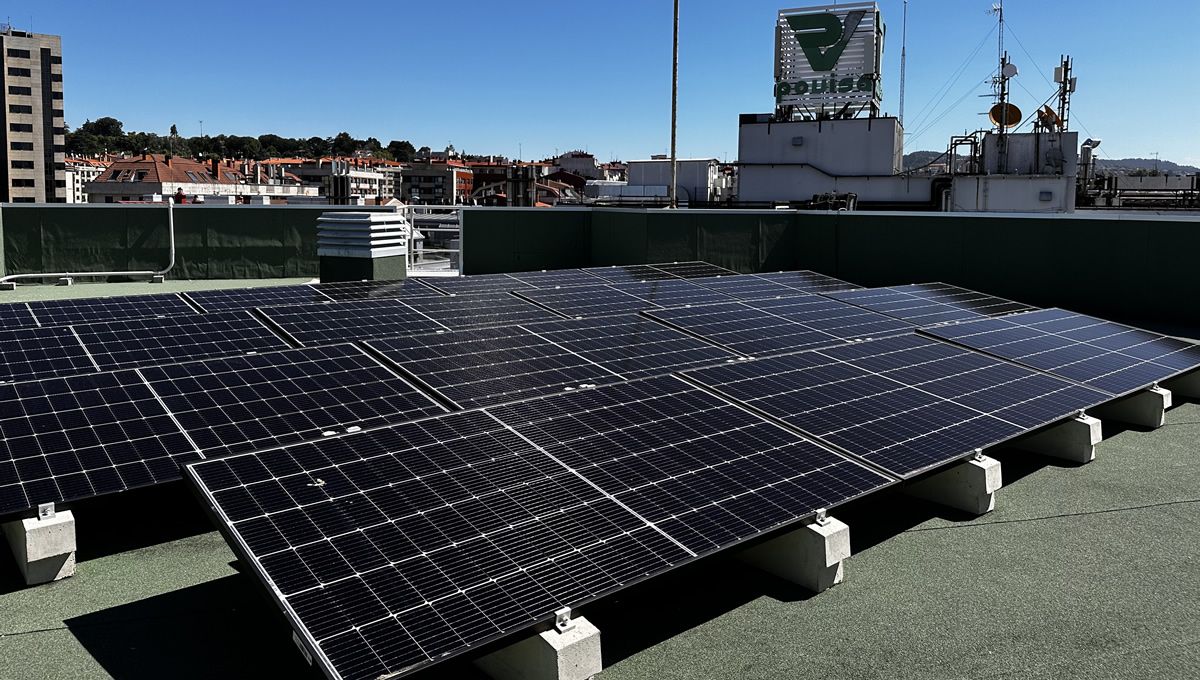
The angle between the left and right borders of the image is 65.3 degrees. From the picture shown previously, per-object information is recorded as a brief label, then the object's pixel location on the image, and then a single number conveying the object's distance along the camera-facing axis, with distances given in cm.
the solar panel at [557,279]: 1806
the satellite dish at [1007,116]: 5162
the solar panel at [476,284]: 1681
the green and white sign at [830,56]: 5188
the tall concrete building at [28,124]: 13412
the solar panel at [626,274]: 1925
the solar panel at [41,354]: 1015
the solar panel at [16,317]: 1255
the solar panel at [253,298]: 1533
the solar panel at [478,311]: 1363
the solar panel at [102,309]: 1343
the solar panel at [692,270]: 2078
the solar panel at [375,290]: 1584
